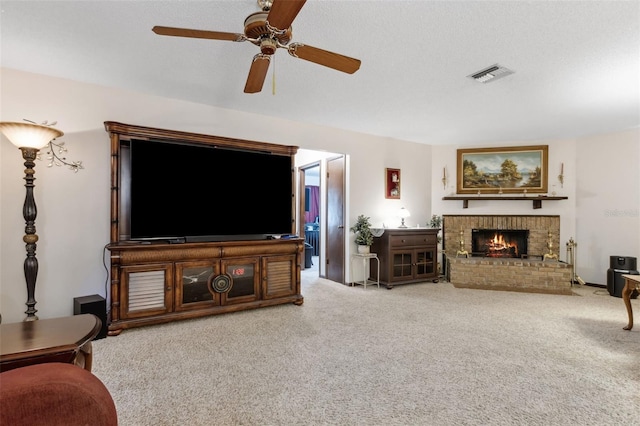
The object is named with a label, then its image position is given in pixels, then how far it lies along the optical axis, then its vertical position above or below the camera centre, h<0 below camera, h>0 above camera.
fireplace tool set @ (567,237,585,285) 5.41 -0.67
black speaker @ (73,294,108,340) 2.81 -0.86
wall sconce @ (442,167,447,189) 5.97 +0.69
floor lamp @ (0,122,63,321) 2.59 +0.04
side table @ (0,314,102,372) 1.35 -0.61
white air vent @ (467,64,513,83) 2.84 +1.32
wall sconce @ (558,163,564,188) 5.53 +0.67
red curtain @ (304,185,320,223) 9.98 +0.26
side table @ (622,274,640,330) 3.01 -0.75
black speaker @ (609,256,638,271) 4.70 -0.73
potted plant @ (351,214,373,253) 4.94 -0.34
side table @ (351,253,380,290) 4.94 -0.78
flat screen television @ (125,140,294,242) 3.26 +0.23
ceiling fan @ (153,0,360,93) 1.58 +1.01
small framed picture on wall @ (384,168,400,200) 5.48 +0.53
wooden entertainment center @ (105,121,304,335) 3.05 -0.63
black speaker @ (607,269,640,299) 4.49 -0.96
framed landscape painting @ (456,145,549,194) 5.62 +0.80
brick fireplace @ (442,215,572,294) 4.89 -0.72
